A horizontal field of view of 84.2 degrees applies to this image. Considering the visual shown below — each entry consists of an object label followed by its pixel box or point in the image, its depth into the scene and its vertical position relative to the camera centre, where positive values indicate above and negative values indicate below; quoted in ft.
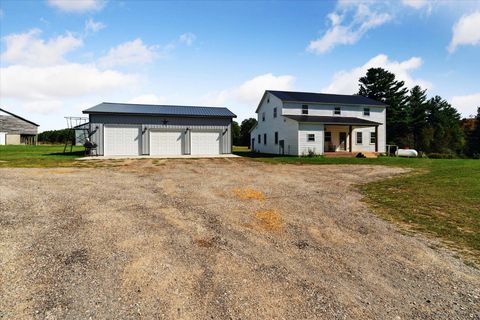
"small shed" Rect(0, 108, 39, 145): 138.21 +13.94
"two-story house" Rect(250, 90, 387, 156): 84.23 +10.06
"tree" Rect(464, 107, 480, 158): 173.35 +8.71
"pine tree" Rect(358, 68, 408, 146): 166.09 +37.26
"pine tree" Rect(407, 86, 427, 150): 165.95 +24.63
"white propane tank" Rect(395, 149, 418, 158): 100.66 -0.39
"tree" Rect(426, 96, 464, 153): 162.61 +15.21
